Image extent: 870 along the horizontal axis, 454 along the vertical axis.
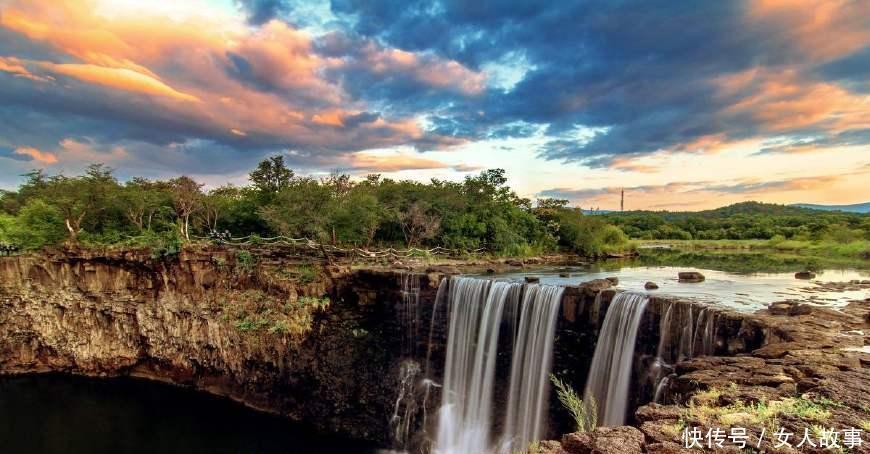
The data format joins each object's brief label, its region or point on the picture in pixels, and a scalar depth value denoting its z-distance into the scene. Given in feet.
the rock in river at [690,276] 61.57
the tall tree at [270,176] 97.76
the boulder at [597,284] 43.53
